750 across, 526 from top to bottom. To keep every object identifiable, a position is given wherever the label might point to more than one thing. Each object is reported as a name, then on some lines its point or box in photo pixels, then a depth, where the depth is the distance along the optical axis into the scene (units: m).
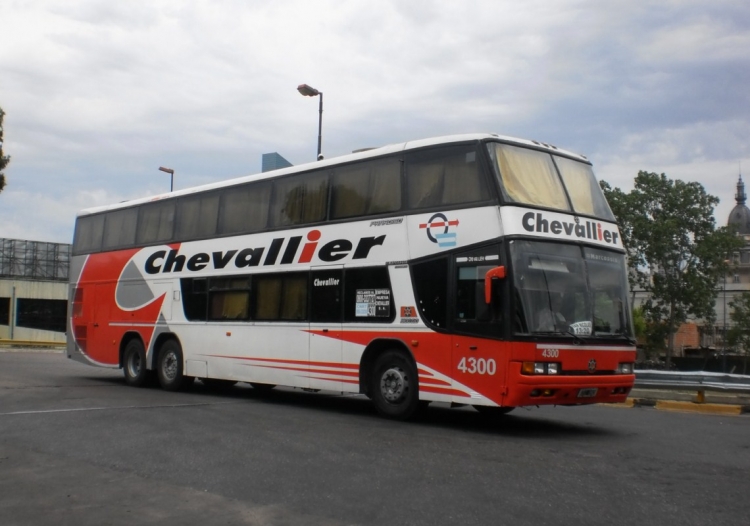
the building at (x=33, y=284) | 63.66
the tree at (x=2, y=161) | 29.98
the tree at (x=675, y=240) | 64.56
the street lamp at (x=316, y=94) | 22.14
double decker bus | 10.62
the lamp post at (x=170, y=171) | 35.67
